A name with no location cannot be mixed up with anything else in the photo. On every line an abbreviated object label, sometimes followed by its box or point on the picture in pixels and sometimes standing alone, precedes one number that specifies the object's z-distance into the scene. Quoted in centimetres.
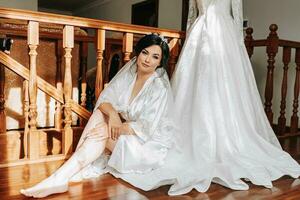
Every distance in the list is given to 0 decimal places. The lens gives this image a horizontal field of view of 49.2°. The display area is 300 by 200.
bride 182
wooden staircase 194
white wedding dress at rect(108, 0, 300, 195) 178
